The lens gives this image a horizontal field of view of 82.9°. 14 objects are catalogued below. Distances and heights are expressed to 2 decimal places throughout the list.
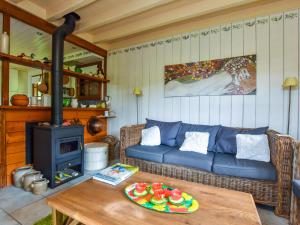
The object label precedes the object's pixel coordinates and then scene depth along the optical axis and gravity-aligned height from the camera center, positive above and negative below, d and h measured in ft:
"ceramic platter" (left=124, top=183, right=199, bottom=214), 3.43 -1.98
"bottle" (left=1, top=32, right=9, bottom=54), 7.11 +2.86
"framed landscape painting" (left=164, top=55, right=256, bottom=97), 8.22 +1.78
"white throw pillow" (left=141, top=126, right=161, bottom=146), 8.76 -1.38
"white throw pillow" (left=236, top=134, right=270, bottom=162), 6.38 -1.43
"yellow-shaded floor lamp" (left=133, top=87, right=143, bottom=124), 10.66 +1.10
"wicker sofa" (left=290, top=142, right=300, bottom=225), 4.72 -2.60
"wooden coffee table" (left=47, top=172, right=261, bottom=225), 3.13 -2.01
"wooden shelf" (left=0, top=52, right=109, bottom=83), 7.25 +2.26
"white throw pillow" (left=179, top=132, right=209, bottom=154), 7.55 -1.46
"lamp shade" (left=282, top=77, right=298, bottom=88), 6.80 +1.18
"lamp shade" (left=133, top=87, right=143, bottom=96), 10.64 +1.23
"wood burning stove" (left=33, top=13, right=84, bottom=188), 7.21 -1.32
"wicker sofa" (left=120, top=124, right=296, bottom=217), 5.27 -2.51
